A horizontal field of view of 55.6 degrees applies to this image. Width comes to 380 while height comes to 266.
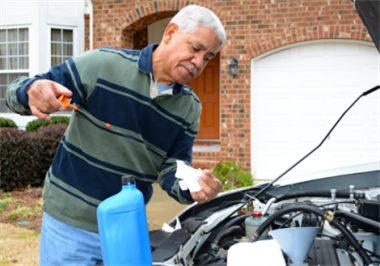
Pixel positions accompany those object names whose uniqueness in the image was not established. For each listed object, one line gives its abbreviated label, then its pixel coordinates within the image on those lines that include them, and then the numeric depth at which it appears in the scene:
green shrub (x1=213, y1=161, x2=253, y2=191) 6.82
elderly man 1.86
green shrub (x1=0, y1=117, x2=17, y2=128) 10.17
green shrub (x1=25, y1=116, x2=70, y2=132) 9.71
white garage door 7.29
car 1.70
